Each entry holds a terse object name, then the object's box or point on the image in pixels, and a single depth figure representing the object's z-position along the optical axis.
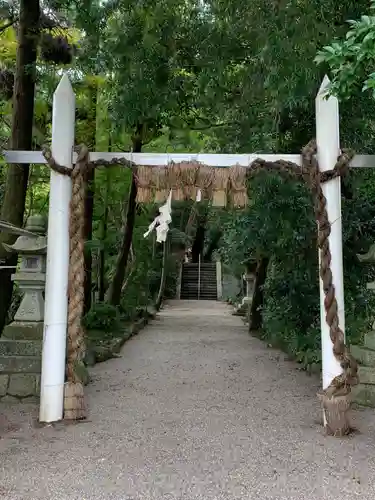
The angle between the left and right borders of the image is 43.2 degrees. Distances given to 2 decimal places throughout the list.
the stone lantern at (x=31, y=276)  4.84
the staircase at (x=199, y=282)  24.20
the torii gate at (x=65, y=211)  4.00
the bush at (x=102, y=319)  9.79
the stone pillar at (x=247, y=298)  14.36
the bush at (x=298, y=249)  5.90
